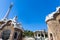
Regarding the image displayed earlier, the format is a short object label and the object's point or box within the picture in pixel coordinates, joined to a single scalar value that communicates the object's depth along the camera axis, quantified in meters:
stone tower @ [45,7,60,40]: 5.51
